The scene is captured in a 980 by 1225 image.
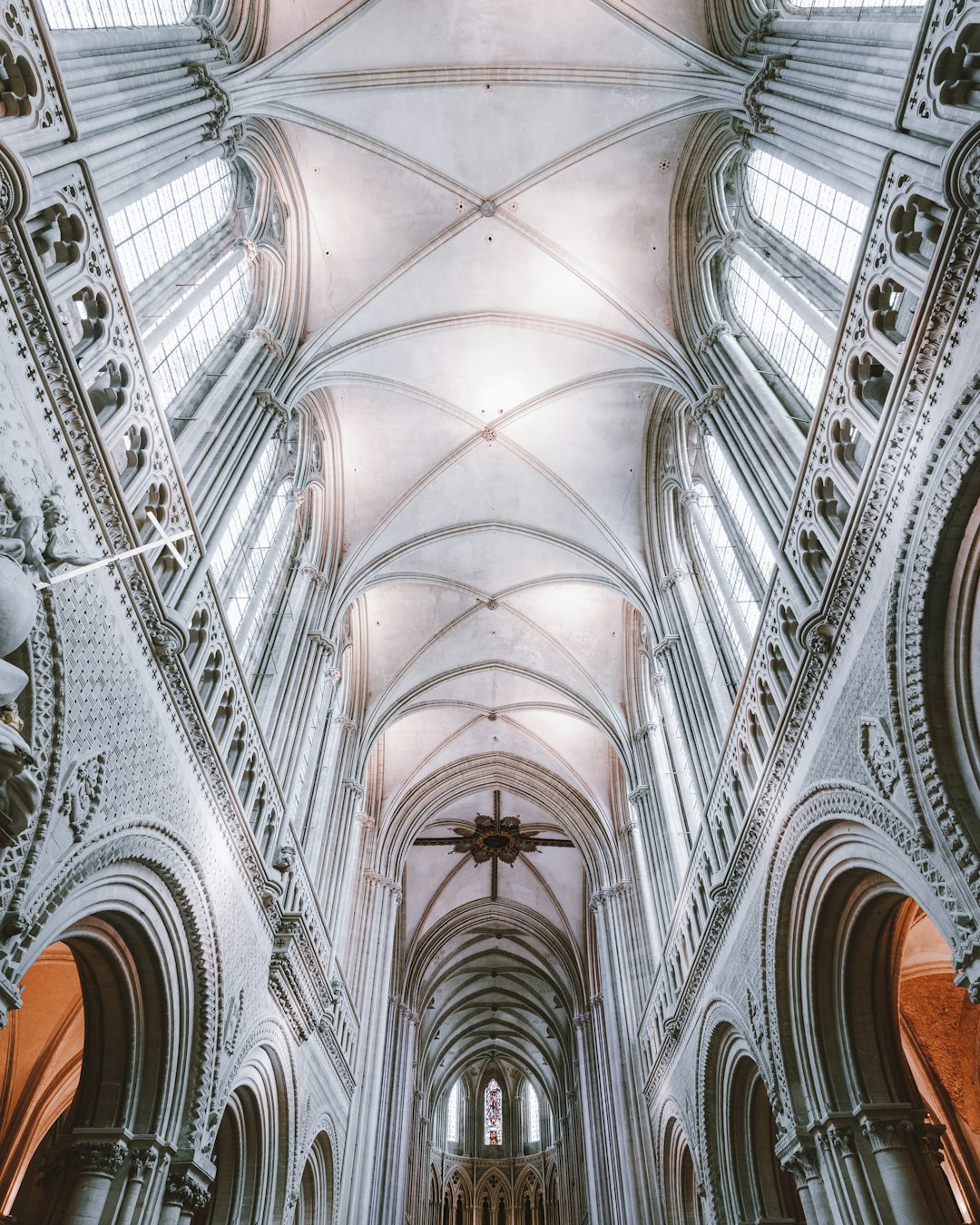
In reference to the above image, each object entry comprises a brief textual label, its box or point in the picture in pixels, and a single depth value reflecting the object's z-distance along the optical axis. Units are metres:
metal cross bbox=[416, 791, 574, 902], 29.69
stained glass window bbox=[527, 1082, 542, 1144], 45.72
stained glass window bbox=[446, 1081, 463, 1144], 45.28
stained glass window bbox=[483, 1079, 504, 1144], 46.41
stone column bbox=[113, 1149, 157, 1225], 8.26
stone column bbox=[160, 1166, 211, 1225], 8.77
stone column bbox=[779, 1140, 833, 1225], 9.11
